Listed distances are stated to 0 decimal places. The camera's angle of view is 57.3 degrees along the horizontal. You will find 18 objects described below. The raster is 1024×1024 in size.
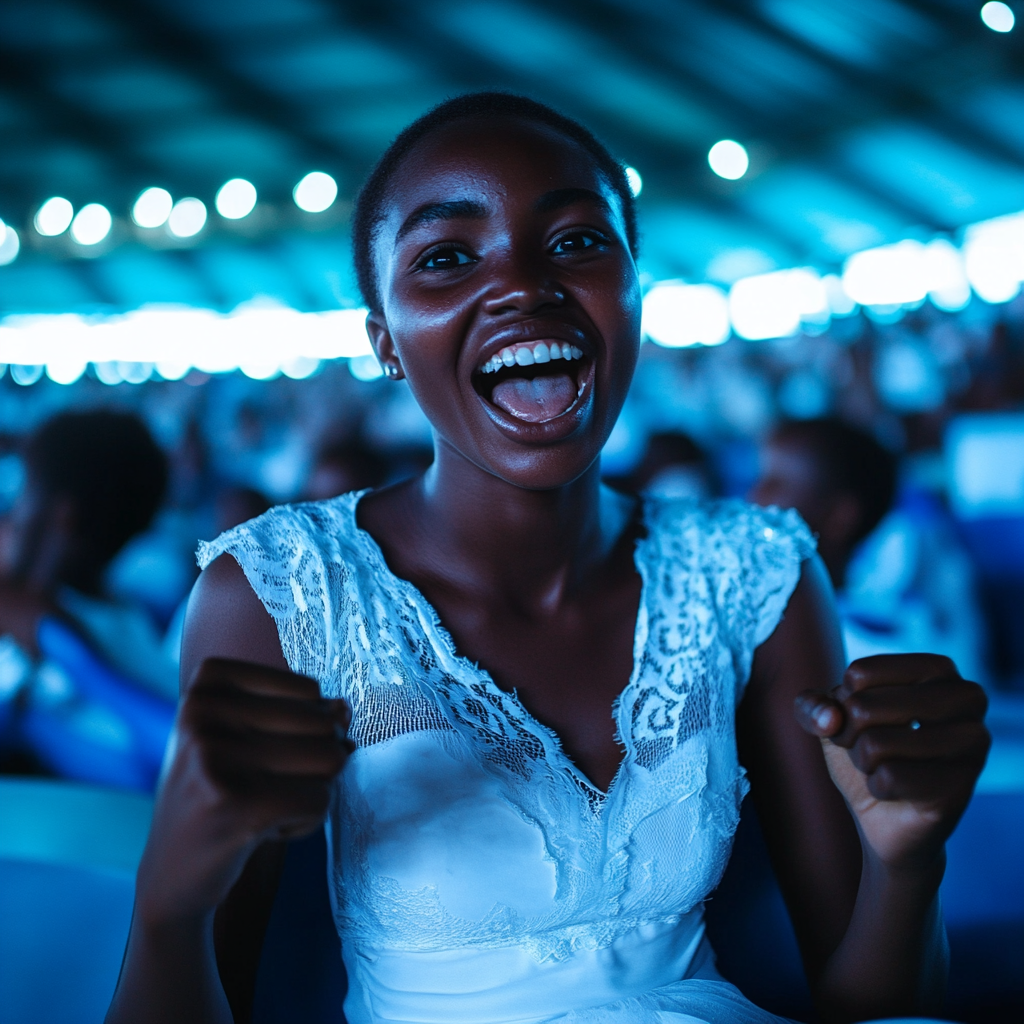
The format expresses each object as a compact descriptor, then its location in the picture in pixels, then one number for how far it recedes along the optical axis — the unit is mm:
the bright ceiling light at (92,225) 14250
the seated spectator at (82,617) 1890
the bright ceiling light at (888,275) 12758
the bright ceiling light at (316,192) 13562
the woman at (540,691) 948
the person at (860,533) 2312
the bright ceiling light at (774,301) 14320
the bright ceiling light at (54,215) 14117
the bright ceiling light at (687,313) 15000
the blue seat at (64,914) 1146
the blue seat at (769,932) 1199
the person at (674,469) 3523
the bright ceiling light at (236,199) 13984
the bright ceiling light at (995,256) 11383
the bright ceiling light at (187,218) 14258
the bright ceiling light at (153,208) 14060
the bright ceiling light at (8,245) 14555
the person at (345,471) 3002
